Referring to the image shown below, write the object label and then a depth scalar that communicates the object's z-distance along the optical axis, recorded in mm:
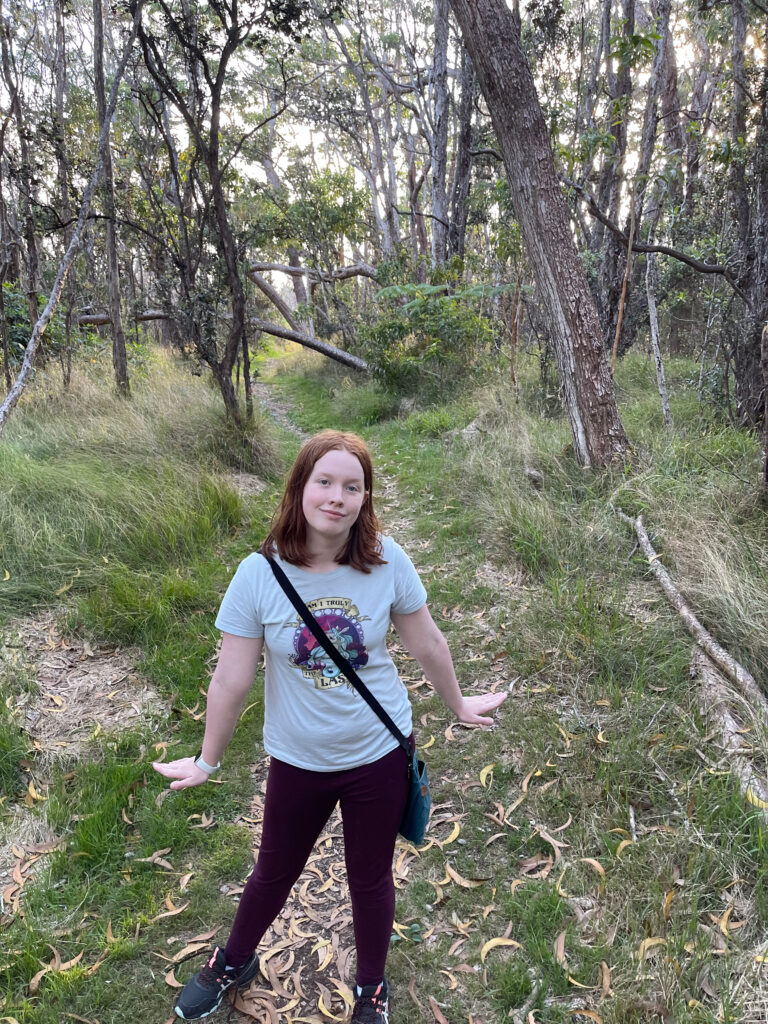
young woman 1794
